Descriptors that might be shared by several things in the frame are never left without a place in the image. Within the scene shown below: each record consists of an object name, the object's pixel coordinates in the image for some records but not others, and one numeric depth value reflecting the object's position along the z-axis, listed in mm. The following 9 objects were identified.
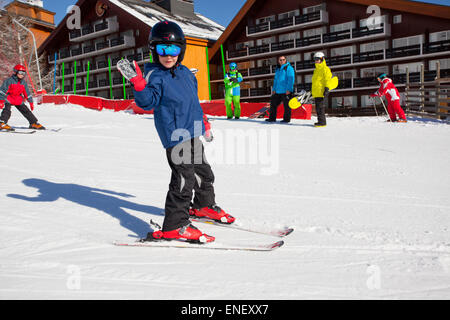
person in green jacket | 11742
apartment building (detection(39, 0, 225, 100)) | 28859
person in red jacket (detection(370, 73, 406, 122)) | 10391
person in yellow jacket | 9664
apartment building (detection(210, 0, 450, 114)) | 22047
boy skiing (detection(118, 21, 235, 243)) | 2408
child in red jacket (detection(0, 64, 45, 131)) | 8430
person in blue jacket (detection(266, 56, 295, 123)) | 10336
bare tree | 32750
